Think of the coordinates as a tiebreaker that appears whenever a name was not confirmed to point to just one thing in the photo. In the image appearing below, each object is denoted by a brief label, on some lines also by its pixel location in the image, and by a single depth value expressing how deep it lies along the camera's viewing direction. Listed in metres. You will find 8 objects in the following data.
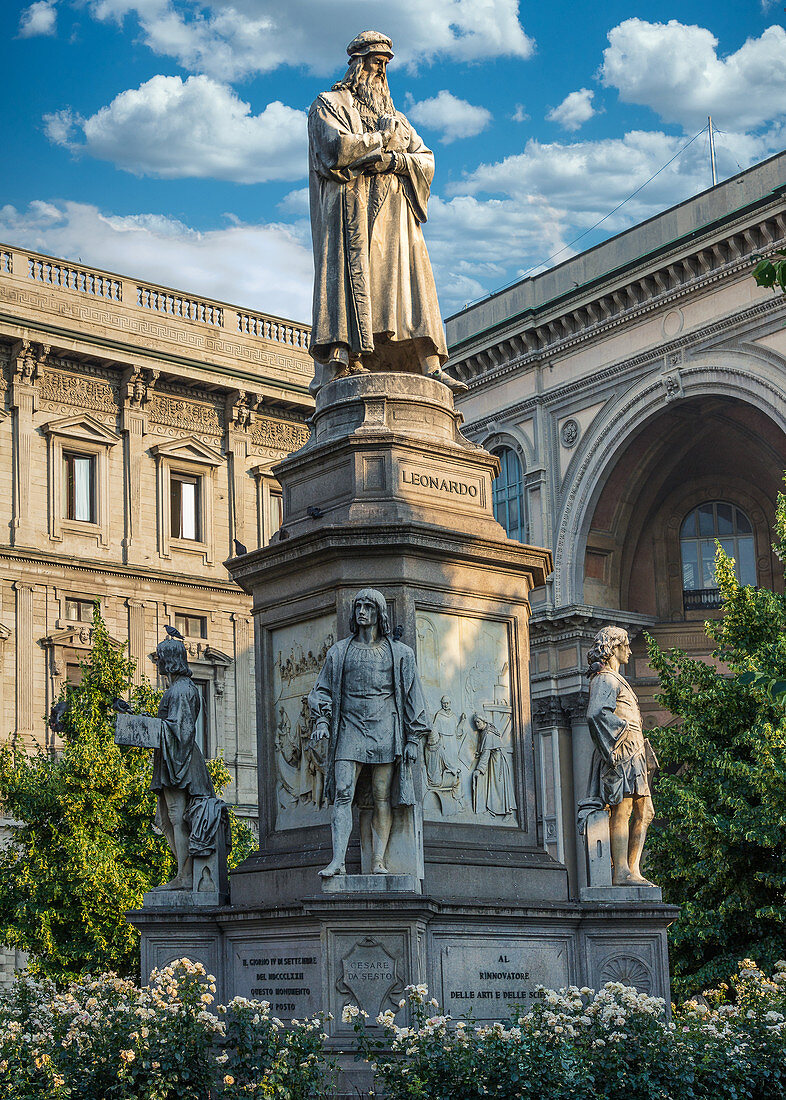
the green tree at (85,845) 27.14
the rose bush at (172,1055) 9.59
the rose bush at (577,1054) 9.44
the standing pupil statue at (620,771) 13.24
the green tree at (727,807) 24.44
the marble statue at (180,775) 13.59
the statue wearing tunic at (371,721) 11.72
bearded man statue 14.48
